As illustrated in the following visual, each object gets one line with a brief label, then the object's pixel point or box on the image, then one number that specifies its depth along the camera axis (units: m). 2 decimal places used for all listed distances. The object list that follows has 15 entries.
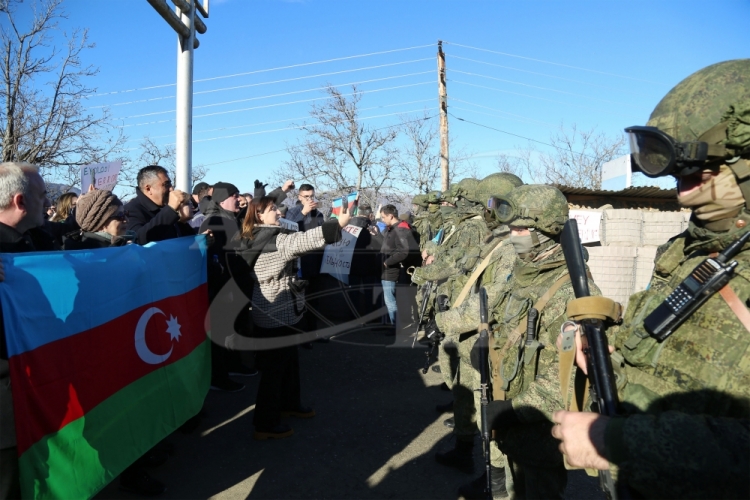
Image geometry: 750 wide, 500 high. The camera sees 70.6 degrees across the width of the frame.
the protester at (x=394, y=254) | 9.69
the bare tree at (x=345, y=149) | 27.05
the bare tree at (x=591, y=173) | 34.25
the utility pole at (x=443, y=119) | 21.95
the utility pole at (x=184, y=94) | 8.07
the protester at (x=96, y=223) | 4.00
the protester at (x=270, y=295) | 4.88
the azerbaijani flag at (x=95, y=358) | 2.70
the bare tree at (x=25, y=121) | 13.39
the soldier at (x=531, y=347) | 2.77
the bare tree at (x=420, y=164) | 29.71
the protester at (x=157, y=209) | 5.02
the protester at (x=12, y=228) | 2.55
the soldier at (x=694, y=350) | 1.26
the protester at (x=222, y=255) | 5.50
